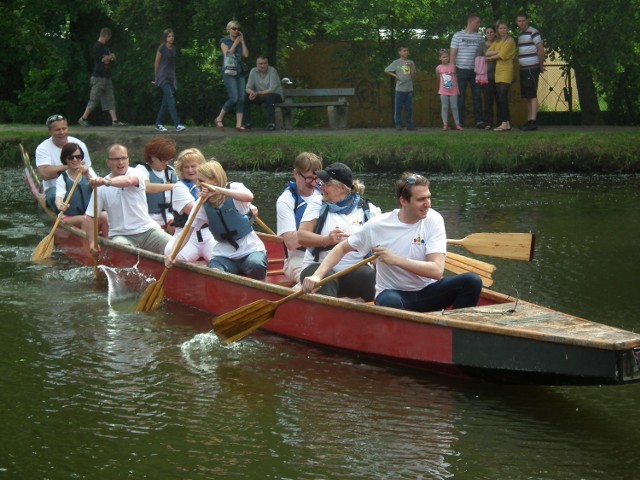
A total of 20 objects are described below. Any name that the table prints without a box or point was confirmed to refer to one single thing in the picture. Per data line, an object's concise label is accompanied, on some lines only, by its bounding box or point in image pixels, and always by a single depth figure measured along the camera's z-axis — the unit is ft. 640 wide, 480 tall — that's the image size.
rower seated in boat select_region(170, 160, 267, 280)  29.76
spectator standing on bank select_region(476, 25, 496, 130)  61.36
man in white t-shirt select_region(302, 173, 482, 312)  24.95
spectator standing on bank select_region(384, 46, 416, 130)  64.39
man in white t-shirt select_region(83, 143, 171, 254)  35.06
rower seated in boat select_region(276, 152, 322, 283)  29.07
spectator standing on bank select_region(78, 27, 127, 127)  68.59
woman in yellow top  60.39
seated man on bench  66.18
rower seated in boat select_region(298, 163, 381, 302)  27.61
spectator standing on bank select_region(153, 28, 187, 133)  64.39
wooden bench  70.39
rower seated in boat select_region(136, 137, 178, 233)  35.60
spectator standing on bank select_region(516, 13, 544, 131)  59.06
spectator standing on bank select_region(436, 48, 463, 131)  62.28
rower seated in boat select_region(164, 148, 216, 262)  32.89
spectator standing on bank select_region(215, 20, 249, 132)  63.31
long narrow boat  21.91
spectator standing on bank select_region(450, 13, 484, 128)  61.26
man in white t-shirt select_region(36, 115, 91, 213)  41.81
